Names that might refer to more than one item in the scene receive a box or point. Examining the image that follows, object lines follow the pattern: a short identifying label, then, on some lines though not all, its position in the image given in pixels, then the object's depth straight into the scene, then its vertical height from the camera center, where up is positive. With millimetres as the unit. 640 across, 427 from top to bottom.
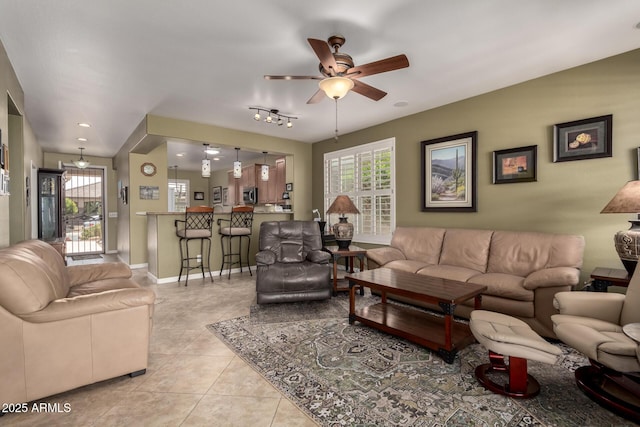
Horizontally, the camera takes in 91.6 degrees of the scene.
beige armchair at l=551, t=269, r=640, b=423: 1675 -772
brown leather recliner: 3568 -744
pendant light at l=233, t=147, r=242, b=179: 5477 +701
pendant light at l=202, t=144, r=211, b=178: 5180 +677
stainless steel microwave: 7847 +327
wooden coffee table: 2361 -1025
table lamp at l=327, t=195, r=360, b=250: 4258 -258
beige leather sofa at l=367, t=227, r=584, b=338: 2682 -612
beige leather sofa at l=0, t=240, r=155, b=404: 1698 -732
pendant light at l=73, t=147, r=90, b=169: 7190 +1070
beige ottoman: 1801 -844
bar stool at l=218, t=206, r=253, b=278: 5137 -357
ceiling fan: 2355 +1097
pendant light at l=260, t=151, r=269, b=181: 5809 +692
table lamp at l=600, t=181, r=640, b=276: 2357 -179
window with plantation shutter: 5066 +399
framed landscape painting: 4039 +464
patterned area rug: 1726 -1162
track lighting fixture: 4270 +1370
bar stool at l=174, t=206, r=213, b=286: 4711 -373
